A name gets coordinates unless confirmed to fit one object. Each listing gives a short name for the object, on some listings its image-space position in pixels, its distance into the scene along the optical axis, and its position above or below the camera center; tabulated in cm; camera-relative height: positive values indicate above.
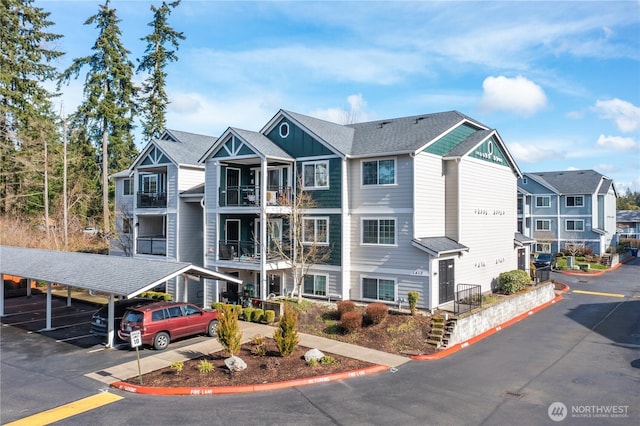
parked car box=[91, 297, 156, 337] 1912 -420
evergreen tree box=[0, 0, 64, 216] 4391 +1170
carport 1809 -237
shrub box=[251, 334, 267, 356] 1675 -481
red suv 1759 -415
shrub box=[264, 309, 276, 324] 2220 -476
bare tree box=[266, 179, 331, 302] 2417 -110
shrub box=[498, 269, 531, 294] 2672 -372
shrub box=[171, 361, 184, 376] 1484 -483
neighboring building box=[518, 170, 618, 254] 5106 +102
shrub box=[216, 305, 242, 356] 1584 -396
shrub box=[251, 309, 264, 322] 2253 -476
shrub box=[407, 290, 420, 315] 2117 -378
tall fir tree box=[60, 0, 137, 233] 4638 +1412
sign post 1389 -369
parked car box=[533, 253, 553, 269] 4094 -395
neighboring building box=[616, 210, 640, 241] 7969 -95
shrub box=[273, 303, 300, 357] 1638 -422
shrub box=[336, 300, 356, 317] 2135 -415
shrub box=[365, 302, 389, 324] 1998 -416
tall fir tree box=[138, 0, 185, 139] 5188 +1713
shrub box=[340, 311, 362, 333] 1973 -447
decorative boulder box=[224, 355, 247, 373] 1488 -478
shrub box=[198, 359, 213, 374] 1487 -487
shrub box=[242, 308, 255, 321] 2277 -474
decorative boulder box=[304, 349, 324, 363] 1587 -480
